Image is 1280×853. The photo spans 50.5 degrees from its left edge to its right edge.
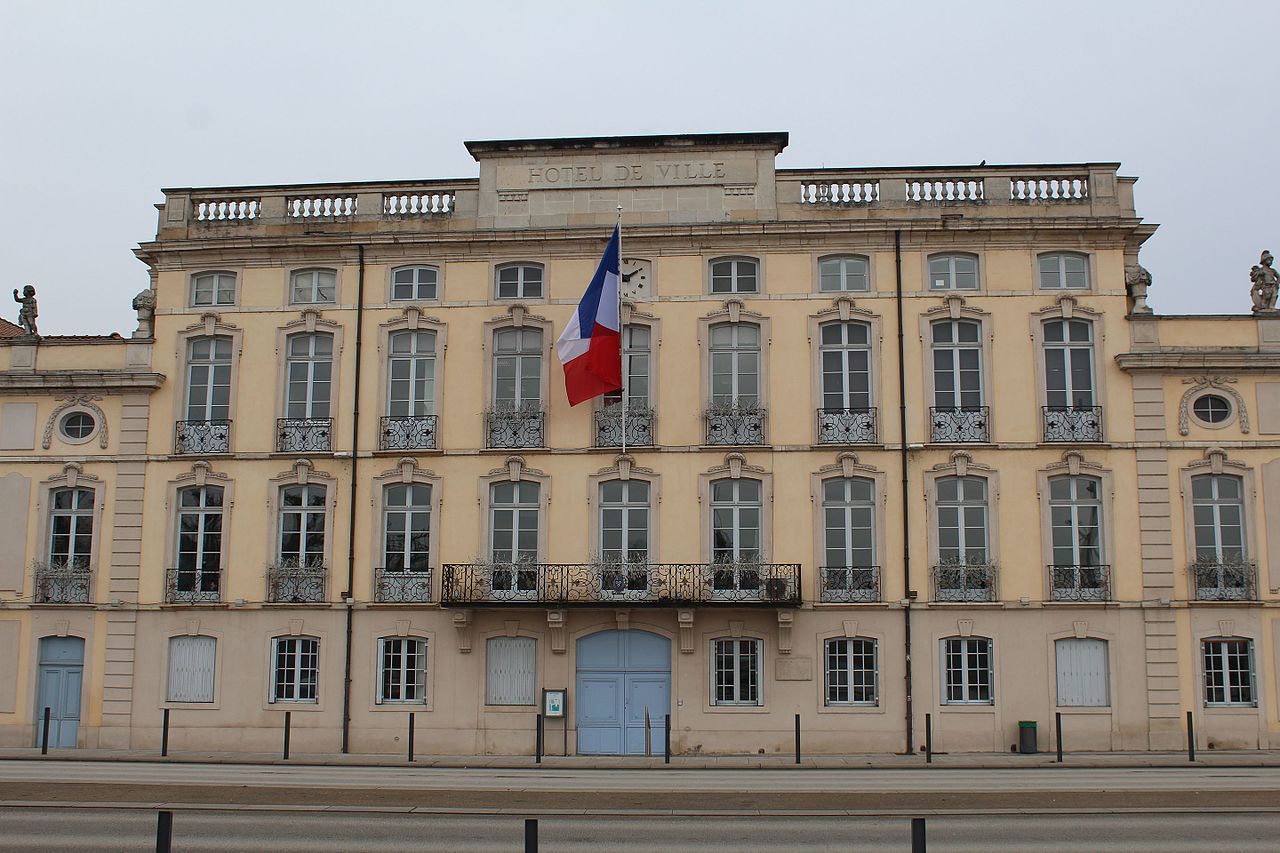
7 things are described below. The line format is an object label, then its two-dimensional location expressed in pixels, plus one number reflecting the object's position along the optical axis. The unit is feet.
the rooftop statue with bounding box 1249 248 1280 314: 92.02
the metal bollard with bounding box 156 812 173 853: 36.04
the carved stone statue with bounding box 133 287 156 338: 97.35
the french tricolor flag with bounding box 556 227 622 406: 88.69
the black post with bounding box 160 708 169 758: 87.17
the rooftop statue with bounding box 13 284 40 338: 98.63
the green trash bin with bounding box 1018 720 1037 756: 86.02
